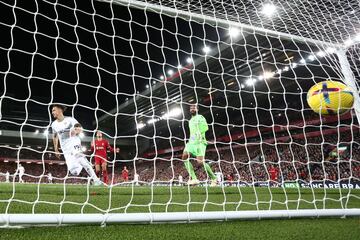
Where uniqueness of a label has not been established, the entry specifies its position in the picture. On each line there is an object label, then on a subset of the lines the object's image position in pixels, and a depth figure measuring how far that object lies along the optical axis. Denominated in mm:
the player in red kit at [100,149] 7633
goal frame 1763
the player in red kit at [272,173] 13788
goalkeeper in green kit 6060
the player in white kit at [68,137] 5323
